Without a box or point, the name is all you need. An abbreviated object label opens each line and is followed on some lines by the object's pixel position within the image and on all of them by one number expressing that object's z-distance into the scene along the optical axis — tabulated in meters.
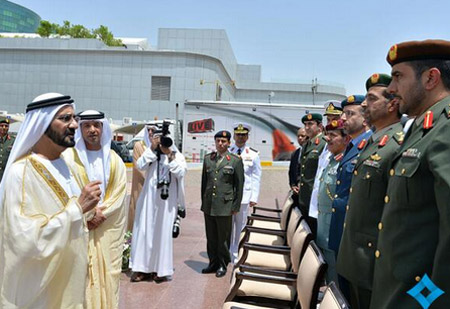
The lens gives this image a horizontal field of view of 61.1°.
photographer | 4.33
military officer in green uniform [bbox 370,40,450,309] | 1.33
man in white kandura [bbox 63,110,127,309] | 2.74
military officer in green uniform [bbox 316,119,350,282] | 3.39
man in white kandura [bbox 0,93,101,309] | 1.97
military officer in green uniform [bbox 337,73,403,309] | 2.10
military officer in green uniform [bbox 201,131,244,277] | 4.67
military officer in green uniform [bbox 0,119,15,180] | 7.32
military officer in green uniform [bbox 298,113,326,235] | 4.79
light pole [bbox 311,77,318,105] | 41.14
